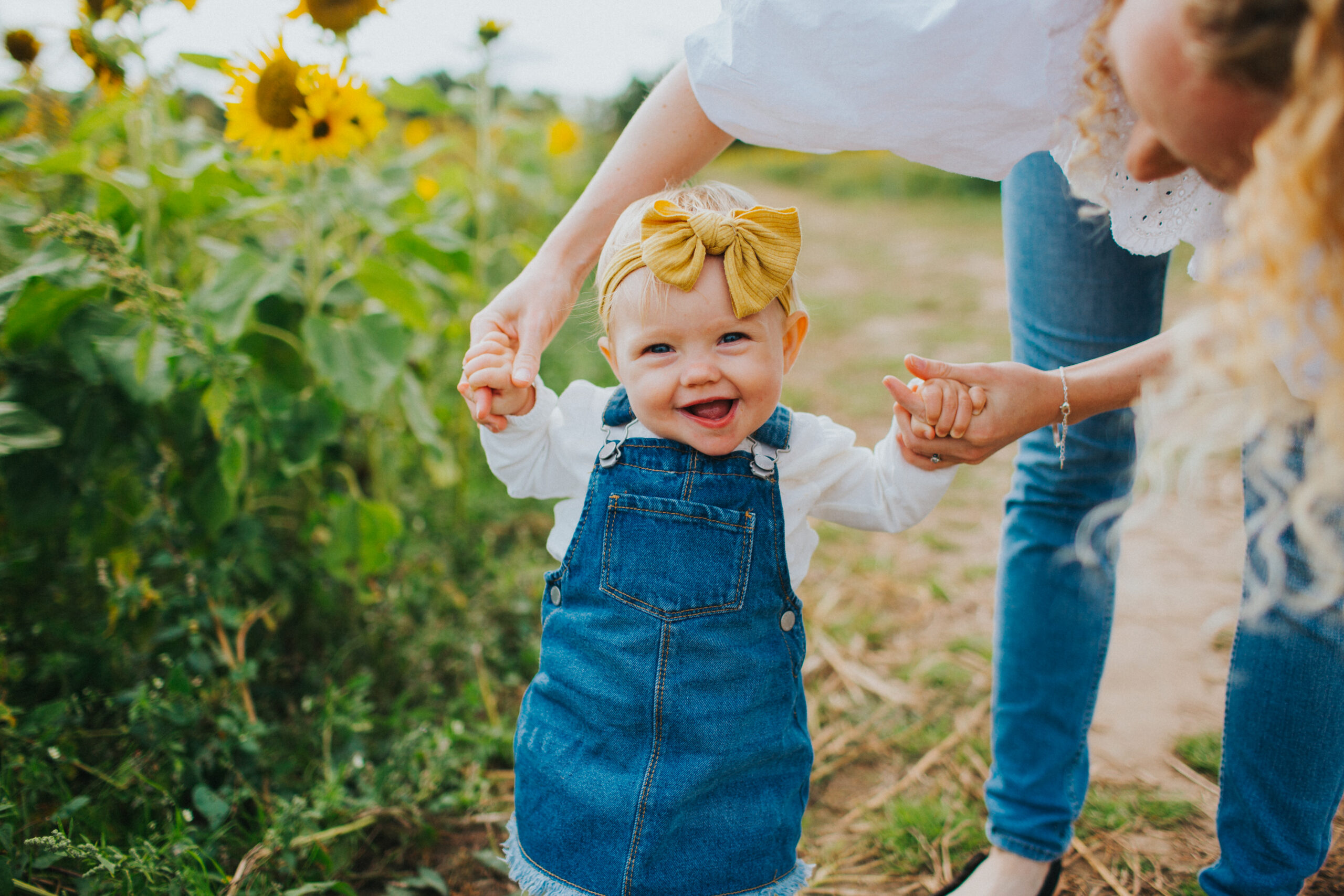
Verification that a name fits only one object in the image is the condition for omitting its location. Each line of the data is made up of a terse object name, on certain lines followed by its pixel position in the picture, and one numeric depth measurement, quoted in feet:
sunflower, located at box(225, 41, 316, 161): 6.07
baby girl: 3.82
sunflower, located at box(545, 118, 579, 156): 11.07
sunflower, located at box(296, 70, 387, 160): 6.20
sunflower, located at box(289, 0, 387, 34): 6.07
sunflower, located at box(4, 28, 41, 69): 6.54
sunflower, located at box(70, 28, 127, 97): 5.87
